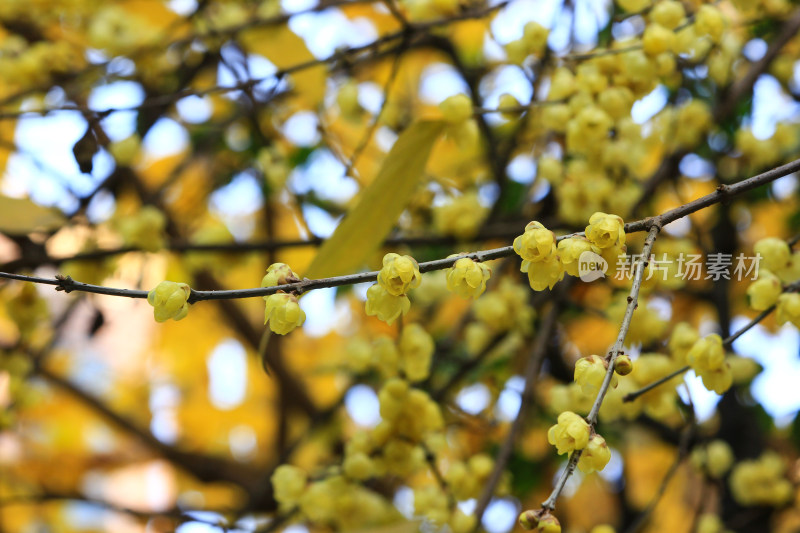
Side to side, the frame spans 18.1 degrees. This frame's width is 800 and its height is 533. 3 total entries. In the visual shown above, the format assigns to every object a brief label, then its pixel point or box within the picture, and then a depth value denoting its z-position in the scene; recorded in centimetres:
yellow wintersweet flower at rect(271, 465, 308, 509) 96
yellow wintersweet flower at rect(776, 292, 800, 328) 88
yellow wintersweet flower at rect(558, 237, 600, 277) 83
